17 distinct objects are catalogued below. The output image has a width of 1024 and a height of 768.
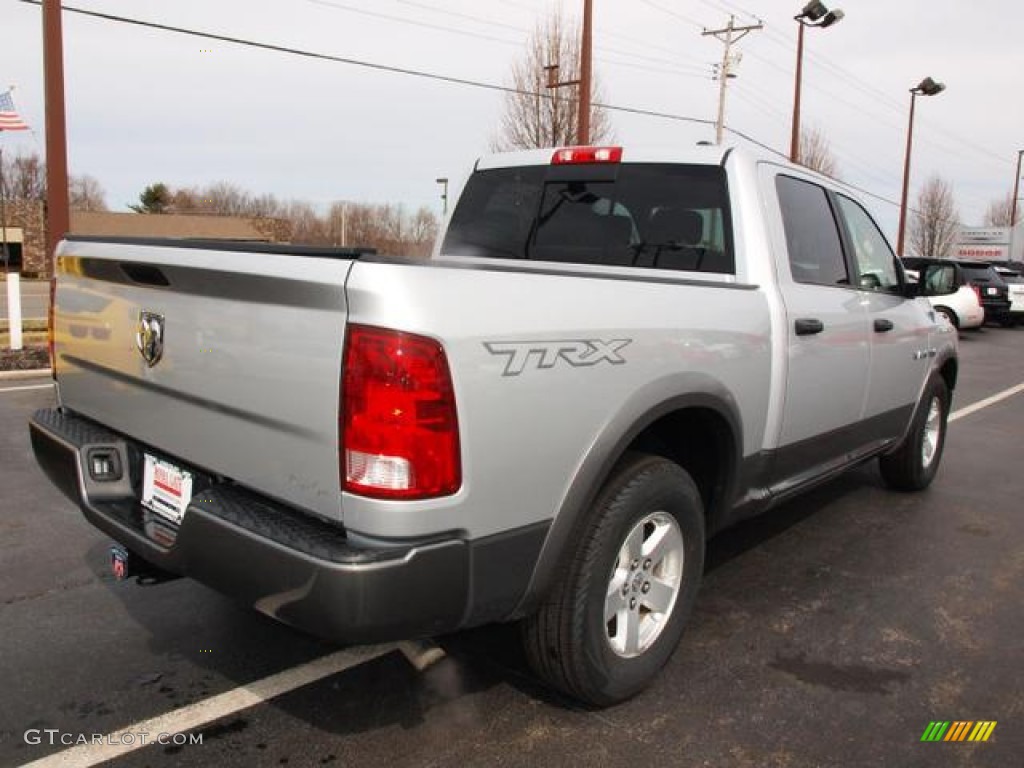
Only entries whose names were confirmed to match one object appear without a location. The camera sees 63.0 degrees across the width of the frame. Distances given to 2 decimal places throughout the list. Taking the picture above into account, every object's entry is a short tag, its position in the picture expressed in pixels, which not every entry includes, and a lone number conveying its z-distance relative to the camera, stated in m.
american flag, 16.08
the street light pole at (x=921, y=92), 33.12
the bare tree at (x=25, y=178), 71.56
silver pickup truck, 2.00
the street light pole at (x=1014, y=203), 53.98
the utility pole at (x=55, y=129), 10.84
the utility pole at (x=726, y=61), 27.17
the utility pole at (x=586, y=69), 17.00
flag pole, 44.15
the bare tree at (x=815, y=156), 38.31
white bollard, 10.56
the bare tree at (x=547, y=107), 21.81
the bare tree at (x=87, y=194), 80.75
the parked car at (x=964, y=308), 17.78
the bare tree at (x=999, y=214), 77.06
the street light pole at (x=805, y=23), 23.66
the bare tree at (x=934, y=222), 57.12
